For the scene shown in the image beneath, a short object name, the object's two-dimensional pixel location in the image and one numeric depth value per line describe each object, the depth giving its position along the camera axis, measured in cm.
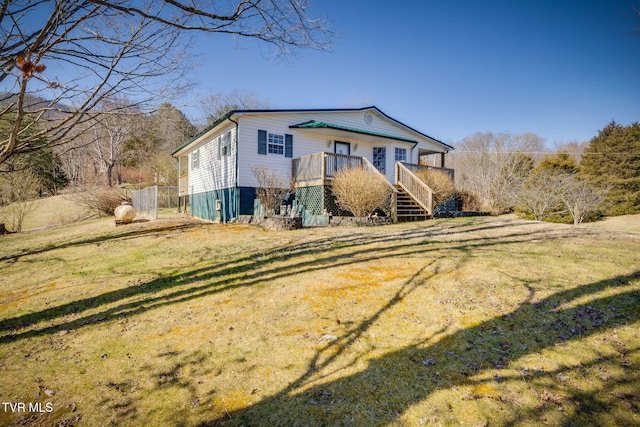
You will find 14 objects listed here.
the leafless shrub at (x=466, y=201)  1953
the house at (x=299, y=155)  1387
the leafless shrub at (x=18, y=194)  1614
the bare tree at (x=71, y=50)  390
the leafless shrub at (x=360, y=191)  1182
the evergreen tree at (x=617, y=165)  2619
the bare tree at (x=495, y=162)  2665
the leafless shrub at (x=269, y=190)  1284
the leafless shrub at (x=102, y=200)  2212
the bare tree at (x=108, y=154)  3884
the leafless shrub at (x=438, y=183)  1512
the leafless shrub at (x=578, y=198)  1869
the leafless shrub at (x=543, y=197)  1923
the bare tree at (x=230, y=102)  3925
